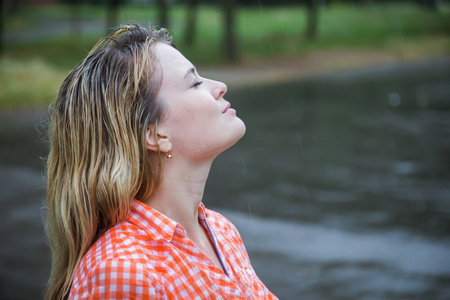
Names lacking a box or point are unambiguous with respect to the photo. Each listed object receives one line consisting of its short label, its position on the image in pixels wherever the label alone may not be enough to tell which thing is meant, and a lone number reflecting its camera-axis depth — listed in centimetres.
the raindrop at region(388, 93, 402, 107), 1093
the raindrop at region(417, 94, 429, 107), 1067
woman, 131
